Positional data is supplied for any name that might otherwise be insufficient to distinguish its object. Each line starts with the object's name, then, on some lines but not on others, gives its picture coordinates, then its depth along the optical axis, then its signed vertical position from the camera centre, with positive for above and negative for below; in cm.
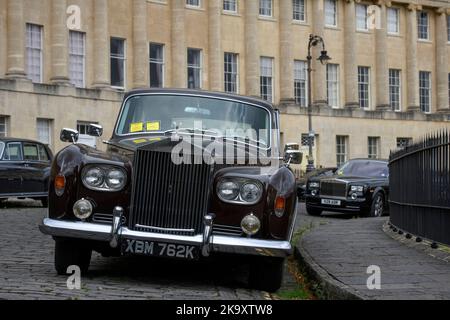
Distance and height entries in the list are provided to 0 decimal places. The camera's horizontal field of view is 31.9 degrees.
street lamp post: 4092 +184
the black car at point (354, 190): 2148 -44
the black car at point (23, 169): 2158 +23
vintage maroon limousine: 759 -29
